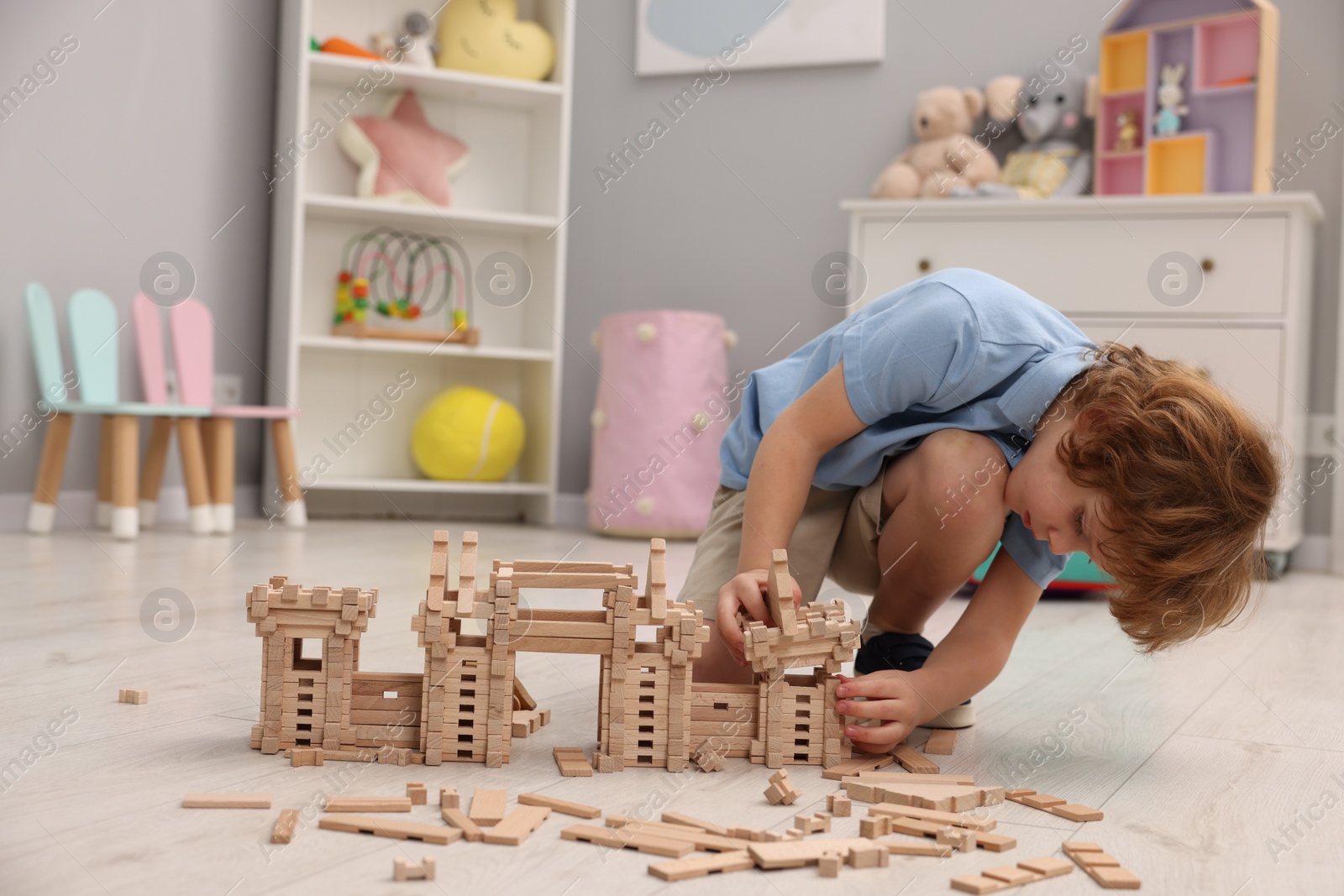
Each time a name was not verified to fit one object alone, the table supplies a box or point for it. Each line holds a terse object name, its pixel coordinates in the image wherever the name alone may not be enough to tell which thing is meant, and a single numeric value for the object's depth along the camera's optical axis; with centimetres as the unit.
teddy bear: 252
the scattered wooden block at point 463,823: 65
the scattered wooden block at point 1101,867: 63
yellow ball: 268
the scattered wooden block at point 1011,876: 61
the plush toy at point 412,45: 271
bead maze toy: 269
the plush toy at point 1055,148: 244
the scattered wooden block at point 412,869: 59
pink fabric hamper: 255
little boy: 79
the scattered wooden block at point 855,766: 82
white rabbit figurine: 229
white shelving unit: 265
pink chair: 228
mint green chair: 207
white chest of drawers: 207
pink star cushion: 272
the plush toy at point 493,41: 276
